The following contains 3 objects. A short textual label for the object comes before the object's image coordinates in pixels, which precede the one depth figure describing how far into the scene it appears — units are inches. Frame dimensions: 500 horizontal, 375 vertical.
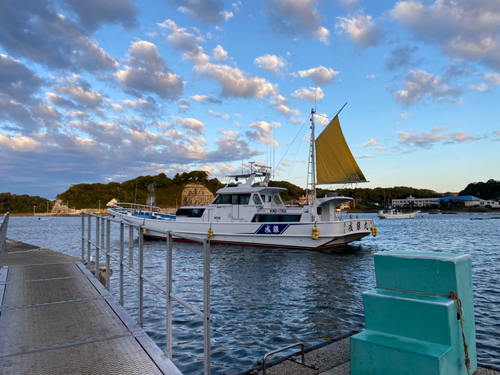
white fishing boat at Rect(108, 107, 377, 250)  792.9
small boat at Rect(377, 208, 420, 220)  3703.2
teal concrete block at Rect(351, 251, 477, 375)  110.3
